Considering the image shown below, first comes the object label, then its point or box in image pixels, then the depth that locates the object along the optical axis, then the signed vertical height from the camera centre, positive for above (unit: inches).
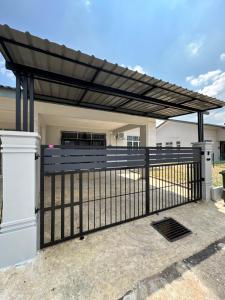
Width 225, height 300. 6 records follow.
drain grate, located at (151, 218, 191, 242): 107.1 -58.3
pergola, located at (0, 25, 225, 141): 79.4 +52.8
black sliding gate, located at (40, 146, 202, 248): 93.4 -13.6
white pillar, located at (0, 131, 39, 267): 76.5 -23.9
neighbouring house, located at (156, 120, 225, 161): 646.0 +73.7
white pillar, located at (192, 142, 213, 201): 176.6 -20.4
